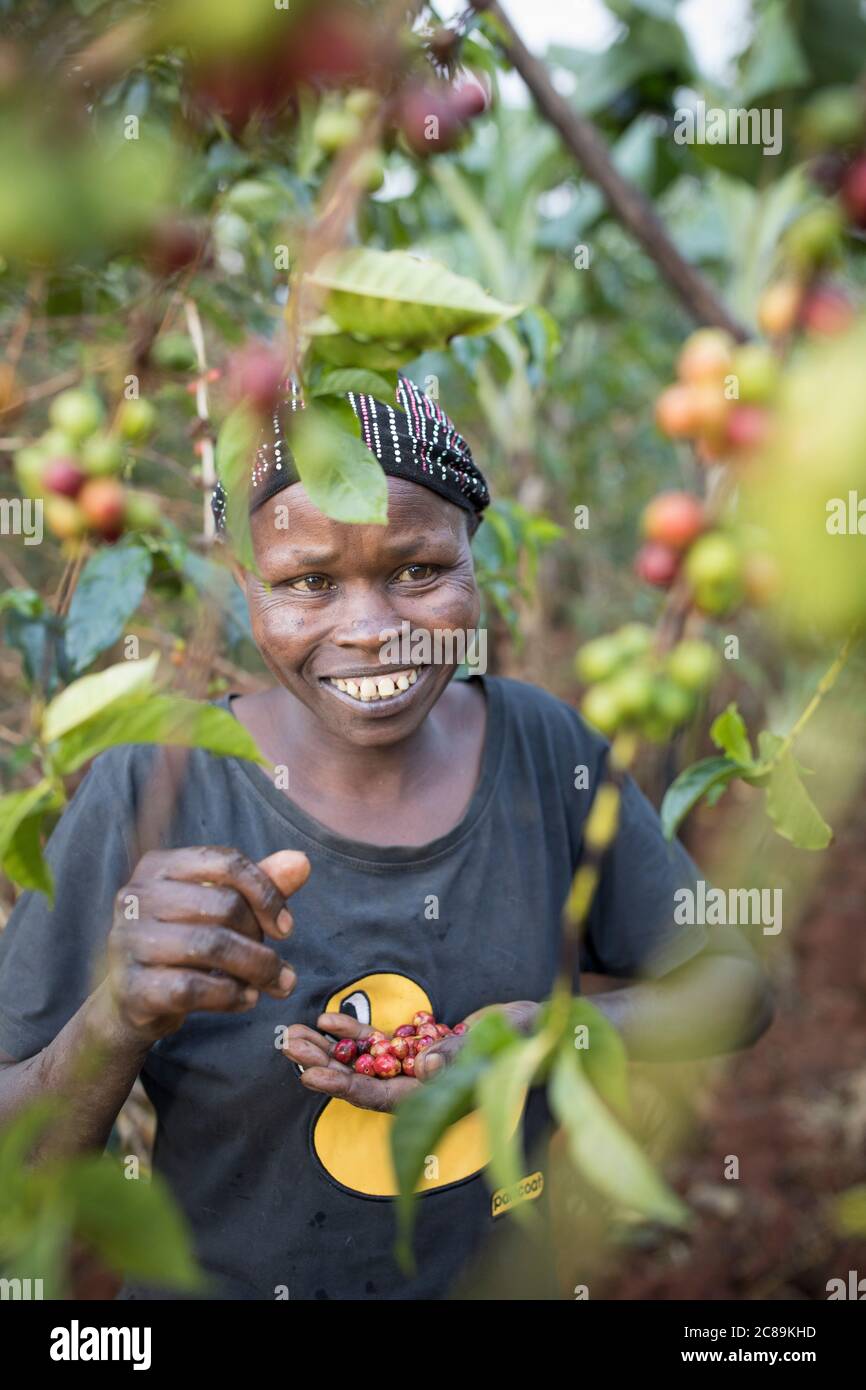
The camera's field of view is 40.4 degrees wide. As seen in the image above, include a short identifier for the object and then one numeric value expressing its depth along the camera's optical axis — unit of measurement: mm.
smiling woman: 1316
